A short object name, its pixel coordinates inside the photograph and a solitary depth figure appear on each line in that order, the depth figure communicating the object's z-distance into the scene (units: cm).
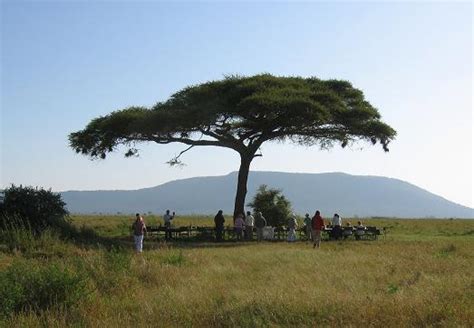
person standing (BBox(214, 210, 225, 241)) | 2966
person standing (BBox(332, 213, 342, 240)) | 3123
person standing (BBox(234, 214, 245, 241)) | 3014
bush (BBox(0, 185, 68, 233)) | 2138
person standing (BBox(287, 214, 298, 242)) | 2927
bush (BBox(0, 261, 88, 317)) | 923
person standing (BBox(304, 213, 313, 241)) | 3064
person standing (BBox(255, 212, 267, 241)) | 2977
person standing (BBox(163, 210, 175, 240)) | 2994
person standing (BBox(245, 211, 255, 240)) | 3023
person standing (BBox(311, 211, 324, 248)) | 2553
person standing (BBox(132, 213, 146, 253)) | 2156
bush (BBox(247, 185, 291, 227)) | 3375
